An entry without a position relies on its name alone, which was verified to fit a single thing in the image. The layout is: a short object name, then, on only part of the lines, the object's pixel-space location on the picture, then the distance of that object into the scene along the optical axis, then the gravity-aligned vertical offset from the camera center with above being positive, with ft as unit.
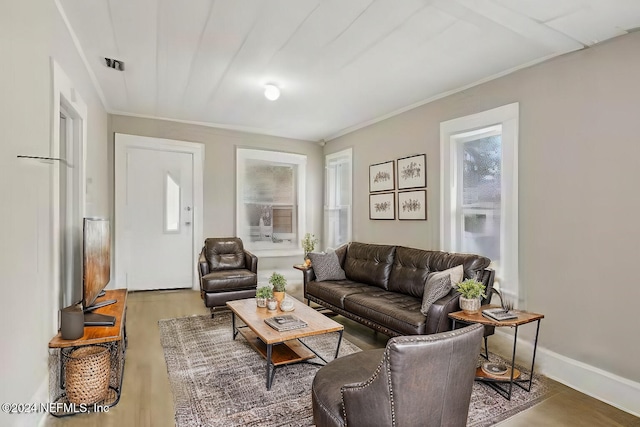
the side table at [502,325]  7.77 -2.57
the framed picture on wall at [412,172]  13.53 +1.75
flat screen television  7.54 -1.35
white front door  16.12 -0.03
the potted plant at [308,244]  17.98 -1.61
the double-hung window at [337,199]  18.42 +0.84
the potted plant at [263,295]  10.06 -2.43
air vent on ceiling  10.32 +4.63
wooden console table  6.75 -3.08
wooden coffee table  8.00 -2.83
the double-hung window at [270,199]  18.70 +0.81
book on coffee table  8.29 -2.74
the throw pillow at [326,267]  13.80 -2.17
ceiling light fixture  12.05 +4.35
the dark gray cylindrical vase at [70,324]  6.75 -2.21
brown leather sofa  9.02 -2.56
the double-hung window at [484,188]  10.36 +0.88
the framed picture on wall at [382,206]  15.05 +0.38
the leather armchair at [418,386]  4.25 -2.25
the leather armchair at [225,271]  13.40 -2.47
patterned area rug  6.82 -4.03
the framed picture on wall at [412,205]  13.51 +0.39
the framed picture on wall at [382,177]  15.14 +1.70
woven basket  6.84 -3.34
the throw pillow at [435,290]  9.10 -2.04
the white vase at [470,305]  8.57 -2.29
